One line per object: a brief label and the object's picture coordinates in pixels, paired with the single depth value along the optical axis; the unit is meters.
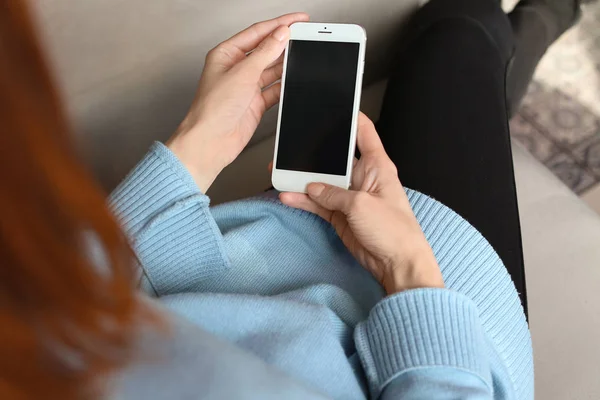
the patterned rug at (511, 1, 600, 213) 1.04
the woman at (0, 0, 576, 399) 0.19
